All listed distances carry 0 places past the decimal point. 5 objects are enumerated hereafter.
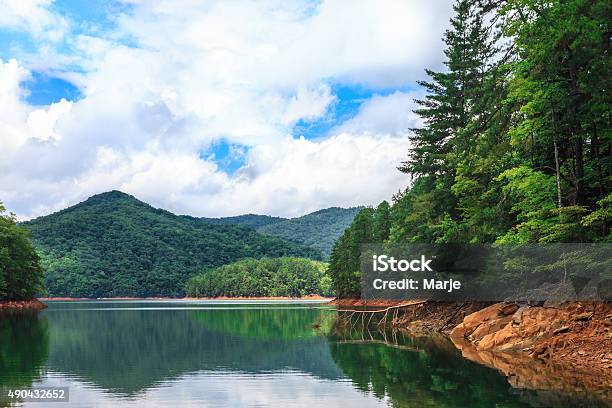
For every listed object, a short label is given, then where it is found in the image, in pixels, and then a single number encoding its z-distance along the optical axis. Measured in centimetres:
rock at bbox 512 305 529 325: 3866
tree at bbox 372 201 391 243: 10724
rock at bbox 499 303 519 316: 4388
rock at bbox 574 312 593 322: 3179
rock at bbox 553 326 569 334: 3296
